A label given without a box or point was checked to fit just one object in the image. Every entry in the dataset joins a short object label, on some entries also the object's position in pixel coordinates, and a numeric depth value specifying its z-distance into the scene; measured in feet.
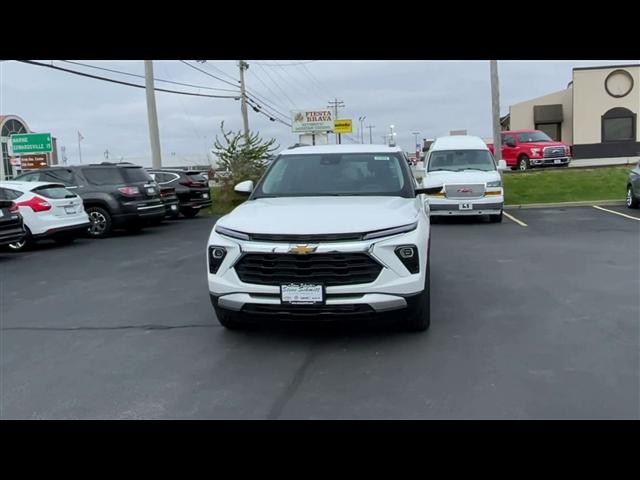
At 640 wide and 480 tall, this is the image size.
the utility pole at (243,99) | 121.29
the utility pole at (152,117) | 71.36
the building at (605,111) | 100.68
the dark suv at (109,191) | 44.27
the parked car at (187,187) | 56.39
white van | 43.73
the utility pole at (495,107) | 63.72
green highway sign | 100.78
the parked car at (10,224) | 35.09
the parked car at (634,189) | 47.93
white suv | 15.49
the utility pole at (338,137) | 153.66
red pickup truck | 75.97
